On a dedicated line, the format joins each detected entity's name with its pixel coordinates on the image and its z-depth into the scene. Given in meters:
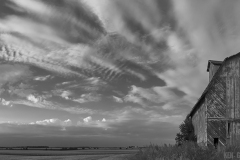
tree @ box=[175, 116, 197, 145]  22.94
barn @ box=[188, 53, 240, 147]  16.49
